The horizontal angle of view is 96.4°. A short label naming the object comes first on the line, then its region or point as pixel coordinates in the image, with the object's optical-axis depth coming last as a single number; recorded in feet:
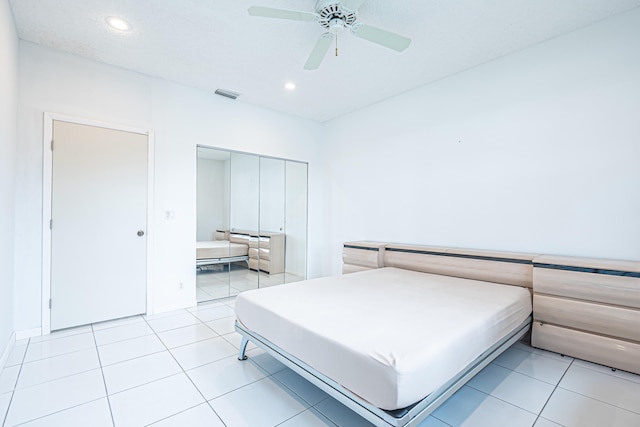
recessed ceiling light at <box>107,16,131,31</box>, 8.32
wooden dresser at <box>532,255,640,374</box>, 7.07
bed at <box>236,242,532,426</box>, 4.51
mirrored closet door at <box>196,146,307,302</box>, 13.46
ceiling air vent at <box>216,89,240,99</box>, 13.05
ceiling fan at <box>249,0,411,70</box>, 6.68
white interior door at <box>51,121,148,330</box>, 9.87
